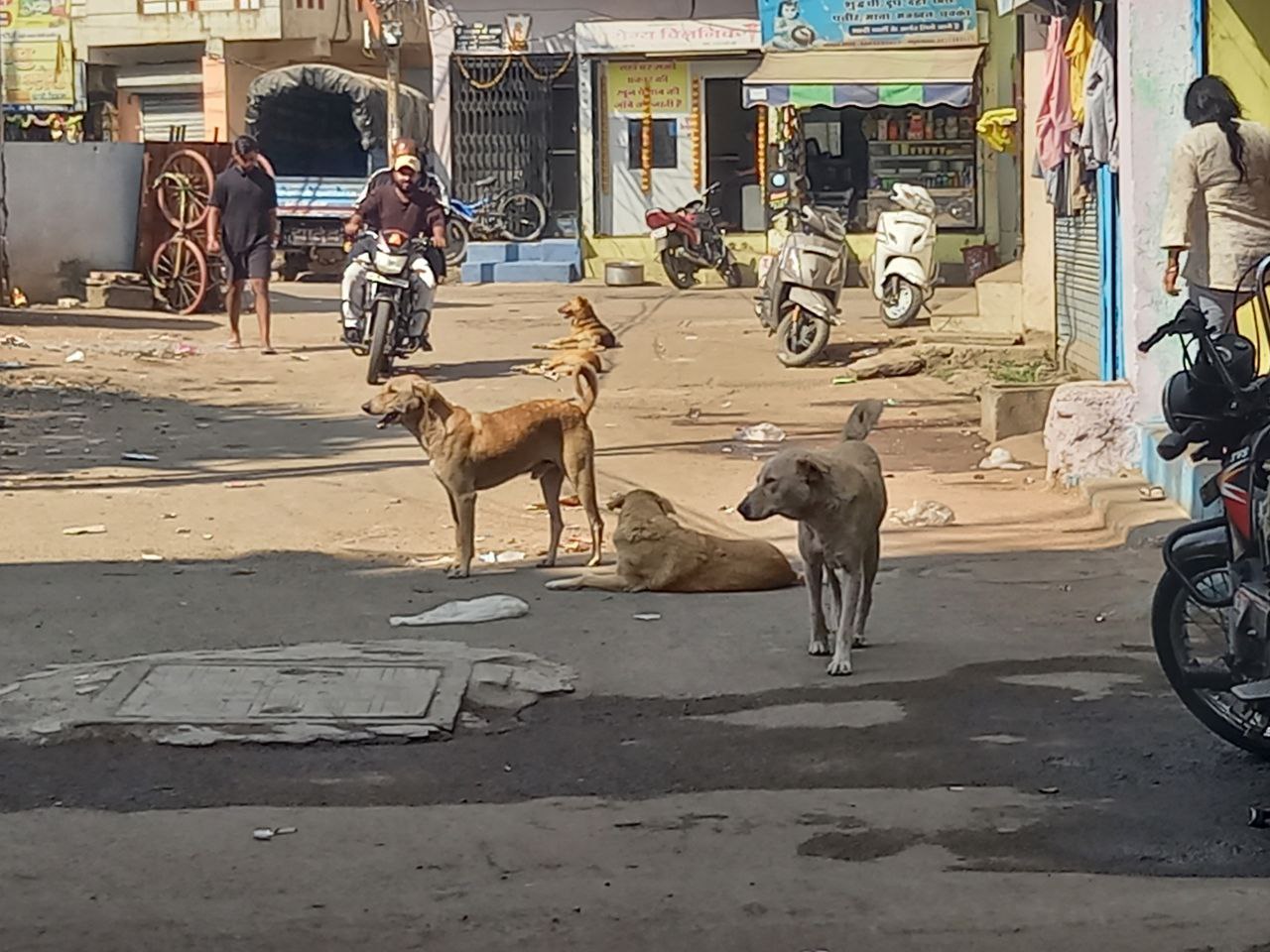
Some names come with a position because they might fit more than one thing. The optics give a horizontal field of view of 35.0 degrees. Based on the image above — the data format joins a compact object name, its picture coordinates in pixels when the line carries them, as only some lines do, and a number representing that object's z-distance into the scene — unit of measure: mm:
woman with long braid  9148
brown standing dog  8906
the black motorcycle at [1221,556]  5328
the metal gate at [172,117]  34250
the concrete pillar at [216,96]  33312
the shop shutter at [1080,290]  13141
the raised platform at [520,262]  29078
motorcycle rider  16422
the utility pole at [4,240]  21875
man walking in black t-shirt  17688
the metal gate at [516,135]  29625
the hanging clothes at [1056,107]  13320
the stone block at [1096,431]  10523
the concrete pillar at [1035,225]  16062
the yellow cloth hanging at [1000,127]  19516
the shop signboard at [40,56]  34250
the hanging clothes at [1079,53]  12672
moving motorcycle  15977
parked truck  29531
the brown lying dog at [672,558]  8422
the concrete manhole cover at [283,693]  6094
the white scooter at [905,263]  19469
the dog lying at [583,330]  17141
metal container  28266
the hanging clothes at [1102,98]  11969
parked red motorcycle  27562
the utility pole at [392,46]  29875
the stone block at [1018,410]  12547
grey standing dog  6824
